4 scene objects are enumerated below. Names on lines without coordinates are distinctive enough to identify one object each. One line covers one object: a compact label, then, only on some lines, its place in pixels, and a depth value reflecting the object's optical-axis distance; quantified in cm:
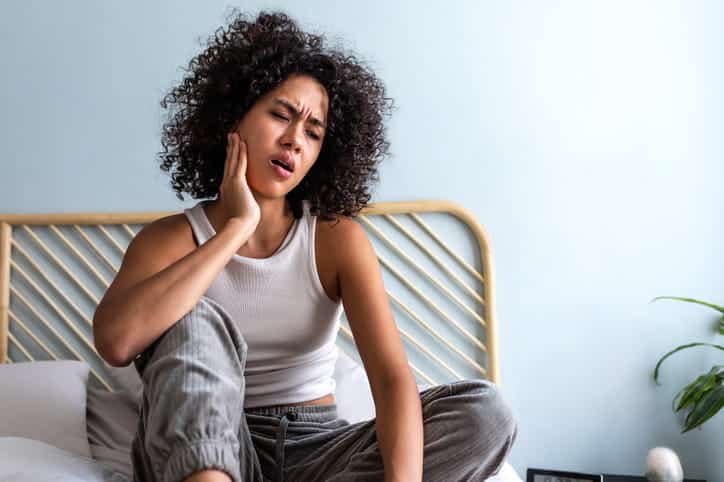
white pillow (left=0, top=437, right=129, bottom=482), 129
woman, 116
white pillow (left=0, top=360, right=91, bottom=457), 180
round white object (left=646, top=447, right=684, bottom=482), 203
